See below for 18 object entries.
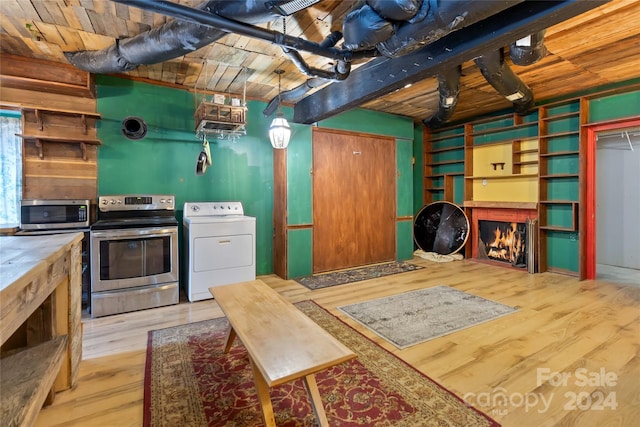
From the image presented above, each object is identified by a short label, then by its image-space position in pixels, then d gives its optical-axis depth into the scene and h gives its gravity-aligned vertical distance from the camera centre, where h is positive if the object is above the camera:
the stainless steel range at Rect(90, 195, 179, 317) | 2.90 -0.49
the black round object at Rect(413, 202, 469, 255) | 5.49 -0.38
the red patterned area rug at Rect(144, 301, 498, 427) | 1.58 -1.11
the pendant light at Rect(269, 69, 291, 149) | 3.23 +0.86
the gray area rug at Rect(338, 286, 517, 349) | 2.55 -1.04
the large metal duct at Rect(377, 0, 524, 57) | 1.52 +1.03
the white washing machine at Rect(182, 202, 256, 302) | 3.28 -0.45
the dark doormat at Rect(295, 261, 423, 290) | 3.98 -0.96
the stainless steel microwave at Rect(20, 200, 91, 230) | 2.84 -0.03
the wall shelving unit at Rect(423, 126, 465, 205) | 5.81 +0.90
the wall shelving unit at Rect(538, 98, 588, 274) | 4.24 +0.36
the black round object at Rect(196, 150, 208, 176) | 3.57 +0.58
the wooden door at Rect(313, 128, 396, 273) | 4.46 +0.15
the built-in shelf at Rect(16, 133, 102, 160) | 2.98 +0.75
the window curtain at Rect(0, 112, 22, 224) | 3.08 +0.46
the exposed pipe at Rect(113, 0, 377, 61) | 1.67 +1.17
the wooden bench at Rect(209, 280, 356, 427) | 1.25 -0.65
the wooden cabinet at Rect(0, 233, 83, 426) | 1.07 -0.63
